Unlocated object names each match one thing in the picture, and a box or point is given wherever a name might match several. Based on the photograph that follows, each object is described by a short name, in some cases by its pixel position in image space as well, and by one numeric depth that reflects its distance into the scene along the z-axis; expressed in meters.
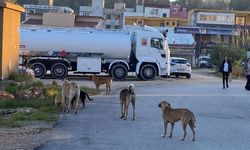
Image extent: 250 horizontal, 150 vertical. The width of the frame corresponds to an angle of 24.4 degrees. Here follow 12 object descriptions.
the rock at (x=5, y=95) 17.42
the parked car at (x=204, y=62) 78.25
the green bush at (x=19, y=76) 20.65
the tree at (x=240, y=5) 138.62
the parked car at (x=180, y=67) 41.94
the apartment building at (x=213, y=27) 69.73
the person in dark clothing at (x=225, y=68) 31.27
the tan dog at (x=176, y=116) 12.02
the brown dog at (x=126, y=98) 15.57
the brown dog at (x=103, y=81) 25.25
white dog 16.50
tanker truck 35.38
